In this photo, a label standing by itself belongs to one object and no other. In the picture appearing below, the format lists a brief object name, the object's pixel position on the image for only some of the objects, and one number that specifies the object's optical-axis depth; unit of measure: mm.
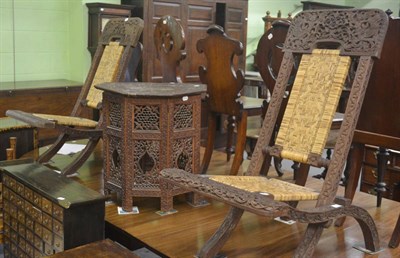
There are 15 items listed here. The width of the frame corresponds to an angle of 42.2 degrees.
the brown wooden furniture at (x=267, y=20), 6969
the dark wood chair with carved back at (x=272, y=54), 3352
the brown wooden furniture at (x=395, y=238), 2697
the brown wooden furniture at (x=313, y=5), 7762
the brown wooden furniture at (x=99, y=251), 2406
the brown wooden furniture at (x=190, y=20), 5348
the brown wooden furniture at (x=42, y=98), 4785
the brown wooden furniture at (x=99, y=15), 5127
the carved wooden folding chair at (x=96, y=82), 3664
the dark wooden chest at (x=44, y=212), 2748
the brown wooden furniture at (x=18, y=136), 4168
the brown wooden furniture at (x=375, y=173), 4406
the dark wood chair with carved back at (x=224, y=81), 3558
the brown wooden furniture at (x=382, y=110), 2738
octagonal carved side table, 3027
